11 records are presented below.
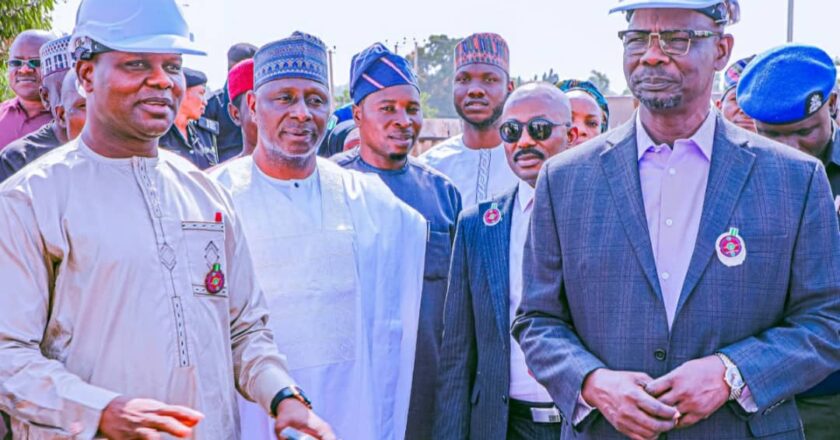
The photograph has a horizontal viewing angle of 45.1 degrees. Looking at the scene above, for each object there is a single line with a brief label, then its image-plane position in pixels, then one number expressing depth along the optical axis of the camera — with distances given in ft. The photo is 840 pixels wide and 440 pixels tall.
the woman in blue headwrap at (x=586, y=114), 18.61
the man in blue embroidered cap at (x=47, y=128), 17.12
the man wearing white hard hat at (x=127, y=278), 9.25
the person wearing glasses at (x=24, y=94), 21.61
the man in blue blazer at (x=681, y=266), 9.43
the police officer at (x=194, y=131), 21.65
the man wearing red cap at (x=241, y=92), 19.33
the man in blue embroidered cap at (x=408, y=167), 16.30
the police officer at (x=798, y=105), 13.76
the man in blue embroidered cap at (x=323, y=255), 13.99
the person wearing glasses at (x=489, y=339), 13.08
